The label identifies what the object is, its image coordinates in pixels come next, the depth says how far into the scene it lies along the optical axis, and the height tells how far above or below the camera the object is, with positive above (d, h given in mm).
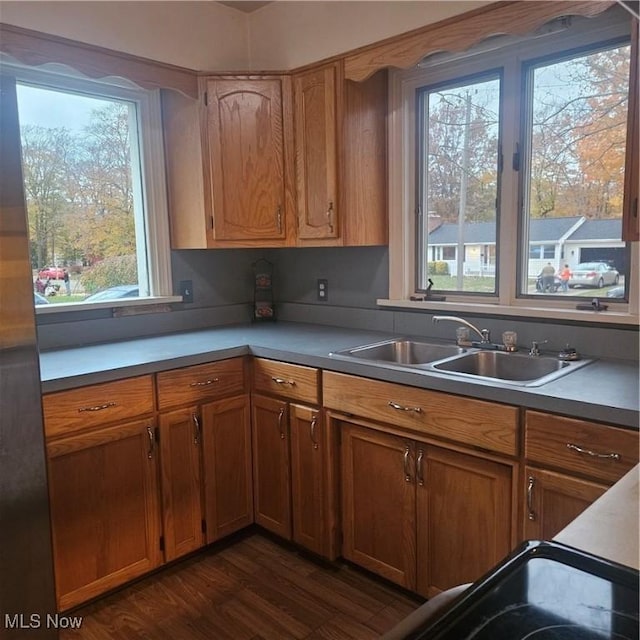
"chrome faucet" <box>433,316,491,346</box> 2258 -335
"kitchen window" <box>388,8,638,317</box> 2004 +347
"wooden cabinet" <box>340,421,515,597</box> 1768 -910
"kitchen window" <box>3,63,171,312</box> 2408 +337
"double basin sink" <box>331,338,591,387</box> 1945 -426
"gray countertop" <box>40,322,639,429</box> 1525 -406
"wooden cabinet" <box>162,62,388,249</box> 2520 +468
